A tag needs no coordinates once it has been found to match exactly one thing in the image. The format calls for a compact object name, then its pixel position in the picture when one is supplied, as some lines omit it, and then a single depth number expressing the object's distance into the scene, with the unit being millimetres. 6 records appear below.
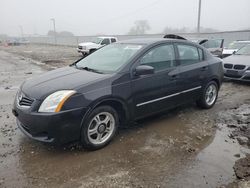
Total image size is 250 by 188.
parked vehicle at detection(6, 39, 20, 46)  51725
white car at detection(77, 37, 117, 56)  21128
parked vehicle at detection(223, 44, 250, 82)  8070
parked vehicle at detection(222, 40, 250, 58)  13531
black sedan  3352
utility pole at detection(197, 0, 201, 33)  28425
